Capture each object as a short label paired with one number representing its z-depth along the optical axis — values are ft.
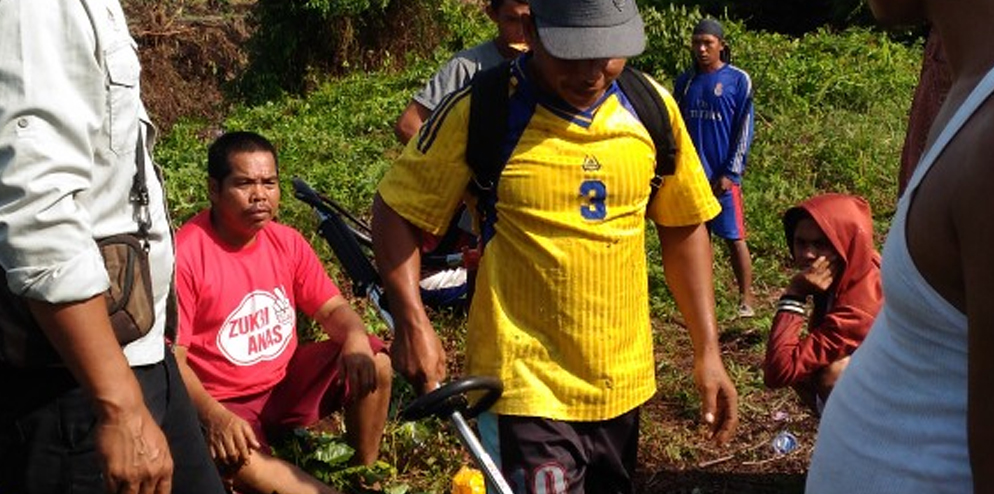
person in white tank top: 4.91
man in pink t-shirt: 15.42
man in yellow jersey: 10.84
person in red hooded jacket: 14.16
